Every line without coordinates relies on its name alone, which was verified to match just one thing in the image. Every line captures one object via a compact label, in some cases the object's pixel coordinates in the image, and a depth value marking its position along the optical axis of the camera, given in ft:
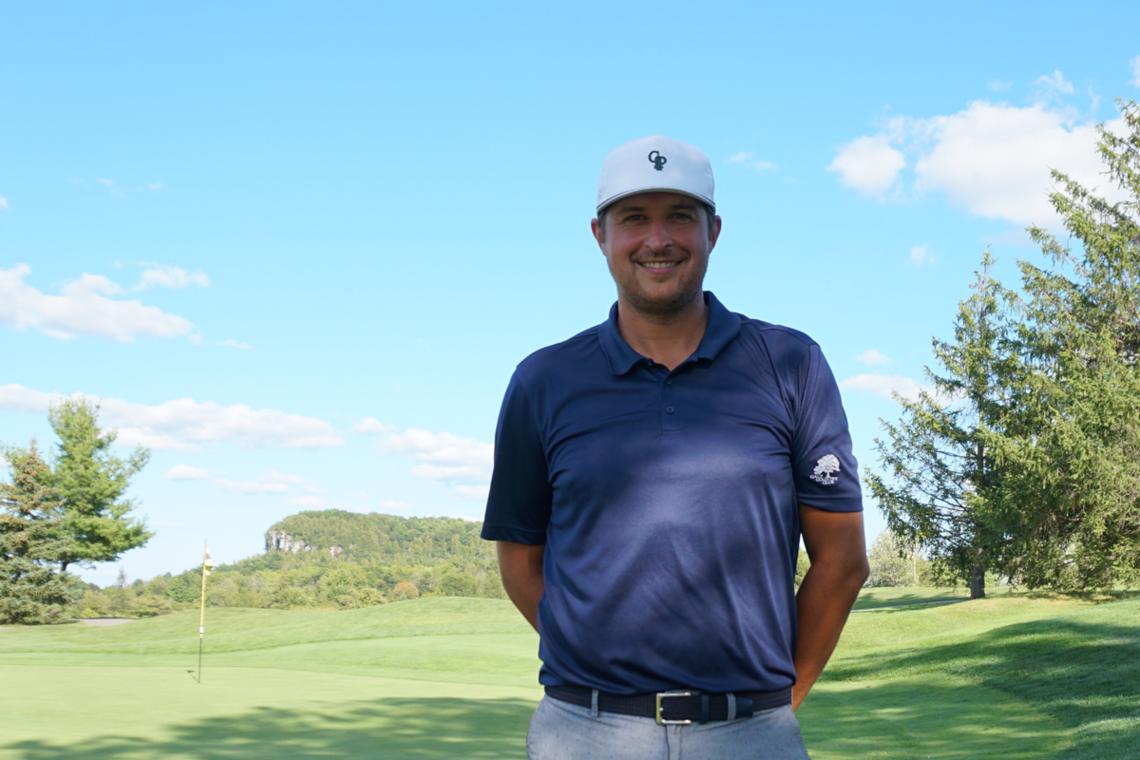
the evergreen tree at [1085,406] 76.02
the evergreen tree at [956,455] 94.53
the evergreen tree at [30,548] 103.50
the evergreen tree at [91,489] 111.45
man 6.53
